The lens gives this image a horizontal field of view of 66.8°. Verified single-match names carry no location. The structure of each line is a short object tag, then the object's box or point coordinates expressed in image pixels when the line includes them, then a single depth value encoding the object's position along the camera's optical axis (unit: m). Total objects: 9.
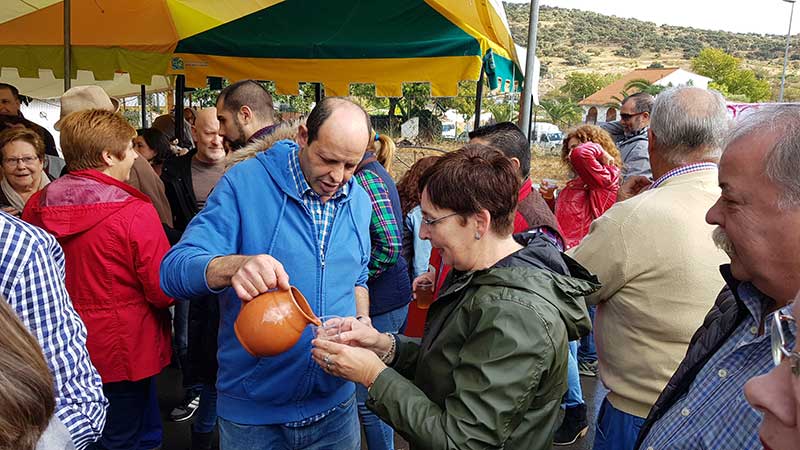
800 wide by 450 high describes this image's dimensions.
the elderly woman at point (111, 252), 2.54
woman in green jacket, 1.49
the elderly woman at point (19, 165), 3.60
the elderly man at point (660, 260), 2.08
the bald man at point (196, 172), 3.97
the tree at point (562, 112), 36.84
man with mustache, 1.25
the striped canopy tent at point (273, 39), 5.68
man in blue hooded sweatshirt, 1.93
